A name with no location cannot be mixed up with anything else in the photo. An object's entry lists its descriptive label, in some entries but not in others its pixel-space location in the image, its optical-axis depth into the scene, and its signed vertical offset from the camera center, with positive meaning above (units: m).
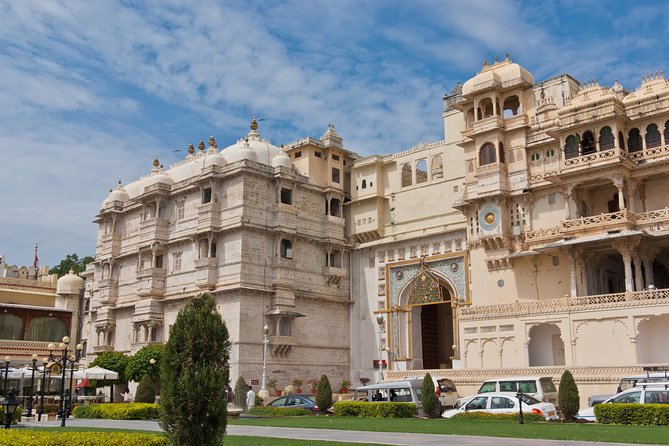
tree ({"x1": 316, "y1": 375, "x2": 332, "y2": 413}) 30.81 -0.84
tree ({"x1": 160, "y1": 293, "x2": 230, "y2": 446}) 11.34 -0.01
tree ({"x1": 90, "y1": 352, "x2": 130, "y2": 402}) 43.22 +0.88
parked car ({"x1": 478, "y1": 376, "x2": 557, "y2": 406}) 25.86 -0.40
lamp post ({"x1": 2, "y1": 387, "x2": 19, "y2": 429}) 18.83 -0.77
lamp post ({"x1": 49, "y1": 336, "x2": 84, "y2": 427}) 23.48 +0.73
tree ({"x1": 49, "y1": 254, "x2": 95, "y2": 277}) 89.06 +14.44
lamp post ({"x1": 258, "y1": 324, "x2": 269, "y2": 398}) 38.78 +0.65
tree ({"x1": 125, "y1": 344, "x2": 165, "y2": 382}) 41.00 +0.85
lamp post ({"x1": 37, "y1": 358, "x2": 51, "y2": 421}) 28.66 -1.46
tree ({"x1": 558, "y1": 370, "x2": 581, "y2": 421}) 24.42 -0.84
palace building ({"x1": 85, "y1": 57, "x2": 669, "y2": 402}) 34.31 +8.02
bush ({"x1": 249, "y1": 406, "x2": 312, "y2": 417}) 30.27 -1.49
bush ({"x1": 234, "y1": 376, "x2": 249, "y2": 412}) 38.38 -0.82
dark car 31.59 -1.14
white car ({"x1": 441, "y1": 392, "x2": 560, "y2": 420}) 23.30 -0.98
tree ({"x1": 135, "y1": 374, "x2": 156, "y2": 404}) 34.34 -0.70
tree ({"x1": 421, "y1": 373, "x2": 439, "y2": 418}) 26.81 -0.93
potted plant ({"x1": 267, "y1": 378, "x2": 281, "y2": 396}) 42.31 -0.41
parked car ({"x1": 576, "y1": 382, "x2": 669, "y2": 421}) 21.38 -0.59
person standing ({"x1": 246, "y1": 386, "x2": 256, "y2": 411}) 34.69 -1.12
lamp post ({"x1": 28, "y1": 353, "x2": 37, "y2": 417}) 30.55 -1.22
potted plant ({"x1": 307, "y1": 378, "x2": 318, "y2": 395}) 44.78 -0.52
